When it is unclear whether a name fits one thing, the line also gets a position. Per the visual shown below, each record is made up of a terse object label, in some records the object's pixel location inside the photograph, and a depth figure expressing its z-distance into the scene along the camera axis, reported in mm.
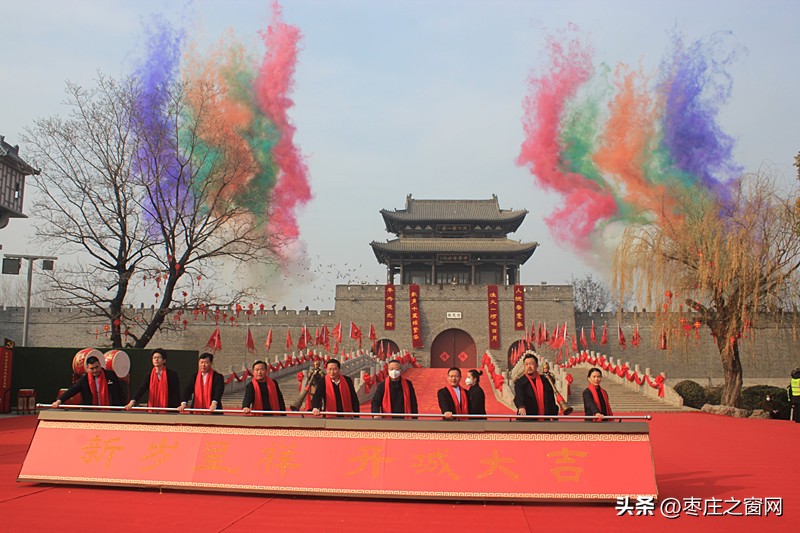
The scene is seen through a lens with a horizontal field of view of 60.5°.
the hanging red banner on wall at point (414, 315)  31266
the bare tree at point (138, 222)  16141
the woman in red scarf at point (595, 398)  5652
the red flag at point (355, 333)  28509
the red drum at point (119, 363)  8844
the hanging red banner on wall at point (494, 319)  31203
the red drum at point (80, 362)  10188
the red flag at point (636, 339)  26647
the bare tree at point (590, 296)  47031
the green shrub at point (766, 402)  13969
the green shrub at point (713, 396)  16562
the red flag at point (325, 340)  30703
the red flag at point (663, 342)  16344
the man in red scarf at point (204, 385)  5941
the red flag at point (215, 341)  23969
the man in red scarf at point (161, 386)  6105
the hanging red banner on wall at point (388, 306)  31625
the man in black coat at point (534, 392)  5680
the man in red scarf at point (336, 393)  5977
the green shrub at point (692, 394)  16453
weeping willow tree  13727
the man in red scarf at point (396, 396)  5922
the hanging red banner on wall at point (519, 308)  31312
